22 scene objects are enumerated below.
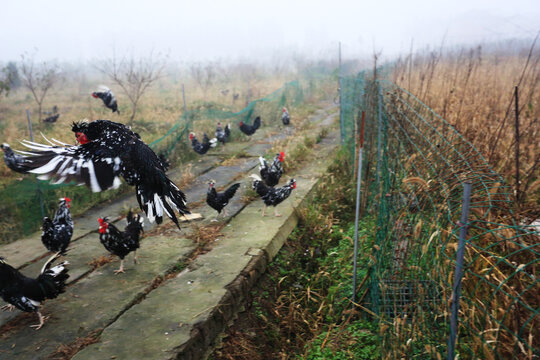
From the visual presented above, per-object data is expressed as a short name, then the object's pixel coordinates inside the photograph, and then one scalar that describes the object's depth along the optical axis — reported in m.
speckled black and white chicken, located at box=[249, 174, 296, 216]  5.03
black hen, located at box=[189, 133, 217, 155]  8.25
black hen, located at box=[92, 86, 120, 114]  8.41
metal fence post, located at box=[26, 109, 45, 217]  5.11
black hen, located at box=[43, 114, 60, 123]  11.05
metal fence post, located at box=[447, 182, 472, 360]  1.37
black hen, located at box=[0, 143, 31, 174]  6.18
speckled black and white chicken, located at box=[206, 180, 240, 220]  4.99
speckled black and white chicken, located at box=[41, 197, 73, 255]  4.05
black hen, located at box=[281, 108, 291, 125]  11.27
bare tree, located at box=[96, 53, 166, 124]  10.46
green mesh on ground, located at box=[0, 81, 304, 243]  5.03
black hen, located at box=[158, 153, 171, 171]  6.78
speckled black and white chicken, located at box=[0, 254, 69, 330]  3.07
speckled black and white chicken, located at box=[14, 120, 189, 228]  2.72
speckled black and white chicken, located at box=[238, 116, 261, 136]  9.81
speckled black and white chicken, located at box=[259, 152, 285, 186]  5.86
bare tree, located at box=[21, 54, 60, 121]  12.05
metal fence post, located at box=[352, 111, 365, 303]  2.89
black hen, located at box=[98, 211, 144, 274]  3.85
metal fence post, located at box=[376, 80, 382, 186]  3.49
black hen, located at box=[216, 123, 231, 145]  9.21
